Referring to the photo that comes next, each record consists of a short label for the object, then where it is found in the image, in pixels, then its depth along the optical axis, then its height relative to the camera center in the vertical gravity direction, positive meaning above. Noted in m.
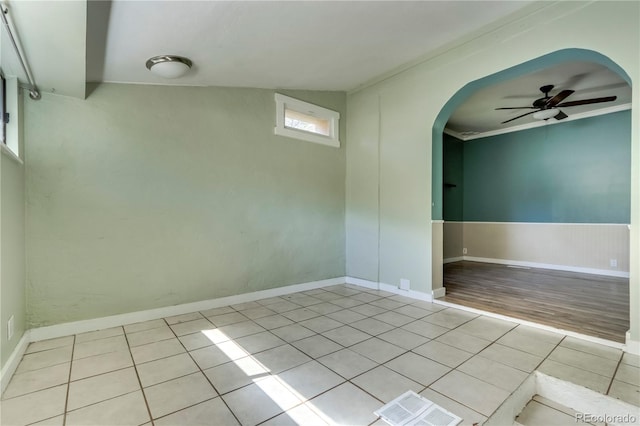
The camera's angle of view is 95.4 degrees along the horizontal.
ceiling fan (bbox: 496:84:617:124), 3.95 +1.55
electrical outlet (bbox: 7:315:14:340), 1.98 -0.81
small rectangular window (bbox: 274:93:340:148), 3.89 +1.30
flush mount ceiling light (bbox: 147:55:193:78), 2.50 +1.28
